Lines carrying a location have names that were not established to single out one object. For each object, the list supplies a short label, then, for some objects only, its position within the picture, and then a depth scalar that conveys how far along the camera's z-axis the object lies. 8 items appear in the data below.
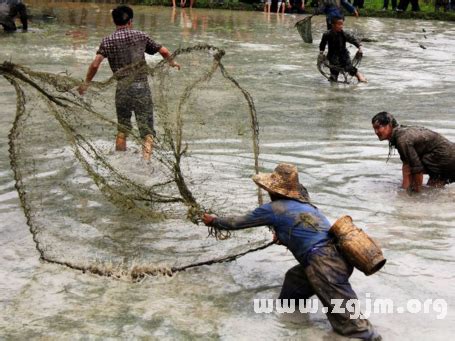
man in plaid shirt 12.59
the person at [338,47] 20.44
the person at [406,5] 40.73
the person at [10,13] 30.06
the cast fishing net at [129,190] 9.39
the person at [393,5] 41.26
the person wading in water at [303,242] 7.42
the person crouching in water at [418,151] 11.19
